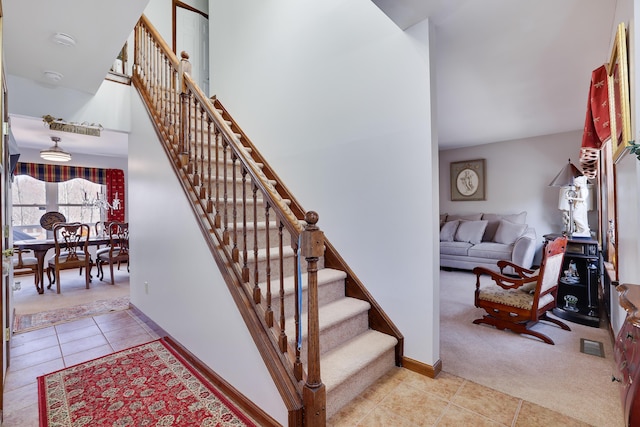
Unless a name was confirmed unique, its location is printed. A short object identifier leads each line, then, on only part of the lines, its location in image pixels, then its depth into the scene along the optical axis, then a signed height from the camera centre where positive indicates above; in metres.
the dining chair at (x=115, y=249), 5.16 -0.56
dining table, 4.52 -0.43
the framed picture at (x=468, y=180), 6.24 +0.67
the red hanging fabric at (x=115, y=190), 7.10 +0.65
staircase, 1.50 -0.47
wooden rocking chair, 2.56 -0.77
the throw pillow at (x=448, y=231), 5.89 -0.36
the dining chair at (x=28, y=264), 4.58 -0.68
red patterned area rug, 1.71 -1.13
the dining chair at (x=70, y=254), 4.67 -0.58
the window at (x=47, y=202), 6.15 +0.37
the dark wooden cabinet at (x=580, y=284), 3.17 -0.79
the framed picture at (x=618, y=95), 1.50 +0.64
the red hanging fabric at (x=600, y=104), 2.15 +0.78
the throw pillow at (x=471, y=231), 5.57 -0.36
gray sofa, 4.82 -0.51
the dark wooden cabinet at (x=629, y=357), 0.81 -0.46
